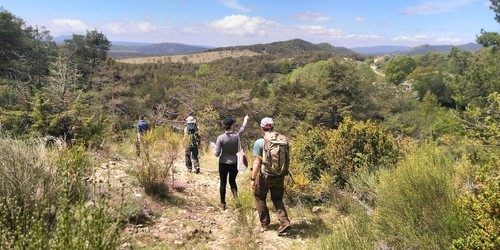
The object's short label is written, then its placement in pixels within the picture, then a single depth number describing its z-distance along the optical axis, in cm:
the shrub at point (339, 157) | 596
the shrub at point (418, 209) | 297
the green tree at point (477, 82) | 2563
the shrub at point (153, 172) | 543
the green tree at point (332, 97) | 2467
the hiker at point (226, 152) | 549
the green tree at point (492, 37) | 2930
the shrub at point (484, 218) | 222
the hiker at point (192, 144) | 786
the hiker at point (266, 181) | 448
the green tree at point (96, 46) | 4297
